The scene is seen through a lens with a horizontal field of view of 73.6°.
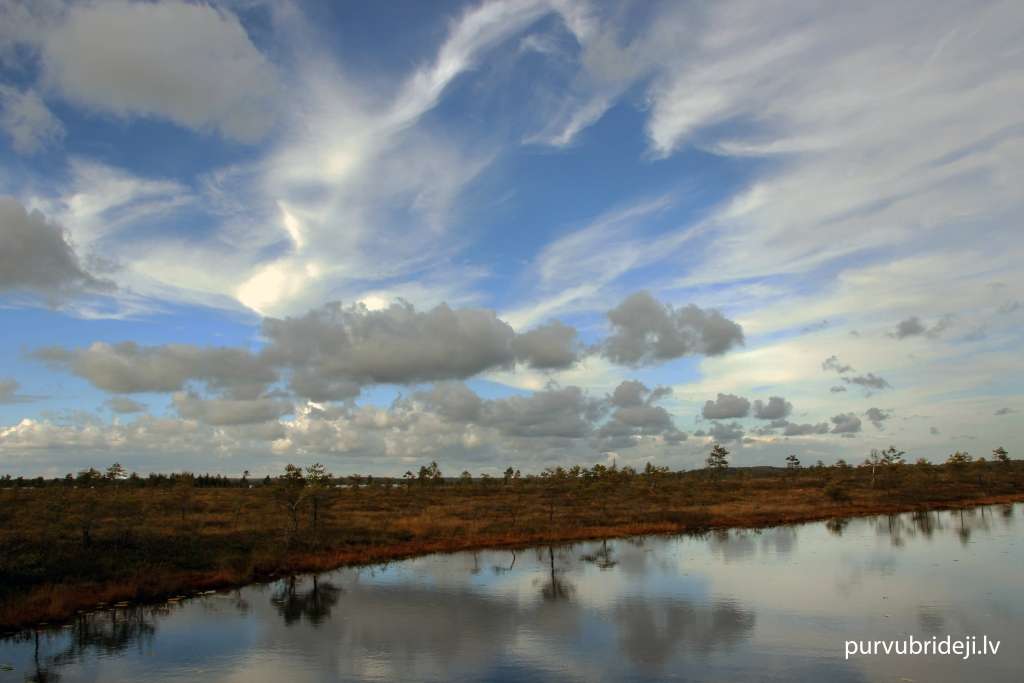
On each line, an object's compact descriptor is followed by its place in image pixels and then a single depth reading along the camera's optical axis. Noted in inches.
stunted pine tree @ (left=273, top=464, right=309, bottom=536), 1679.4
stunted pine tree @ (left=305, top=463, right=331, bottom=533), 1735.5
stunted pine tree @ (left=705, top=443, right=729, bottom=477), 4618.6
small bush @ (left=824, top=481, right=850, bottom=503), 2989.4
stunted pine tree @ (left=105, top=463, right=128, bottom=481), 3528.5
